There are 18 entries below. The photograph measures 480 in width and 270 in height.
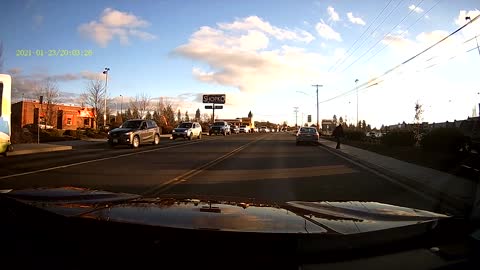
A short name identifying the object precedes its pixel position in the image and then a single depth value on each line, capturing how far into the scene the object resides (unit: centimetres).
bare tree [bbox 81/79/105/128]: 5638
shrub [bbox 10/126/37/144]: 2903
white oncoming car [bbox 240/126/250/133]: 9582
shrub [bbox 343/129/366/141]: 4773
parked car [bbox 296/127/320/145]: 3706
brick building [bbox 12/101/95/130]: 6070
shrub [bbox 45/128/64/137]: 3754
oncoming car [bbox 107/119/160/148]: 2783
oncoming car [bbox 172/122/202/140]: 4359
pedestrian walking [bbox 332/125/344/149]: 3096
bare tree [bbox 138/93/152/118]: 7869
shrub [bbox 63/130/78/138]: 4027
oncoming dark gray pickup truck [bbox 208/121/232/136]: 6606
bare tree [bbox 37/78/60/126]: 5708
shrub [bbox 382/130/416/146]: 2986
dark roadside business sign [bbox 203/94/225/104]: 9138
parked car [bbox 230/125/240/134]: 8184
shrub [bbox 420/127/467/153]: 2031
